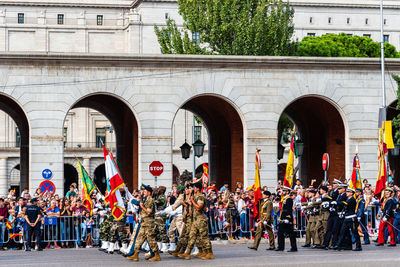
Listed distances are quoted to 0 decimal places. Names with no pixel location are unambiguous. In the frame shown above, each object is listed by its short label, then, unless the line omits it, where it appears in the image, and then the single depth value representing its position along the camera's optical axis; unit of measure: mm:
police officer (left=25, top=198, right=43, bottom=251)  27922
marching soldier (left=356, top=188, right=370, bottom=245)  28594
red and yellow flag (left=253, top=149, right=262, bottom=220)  28172
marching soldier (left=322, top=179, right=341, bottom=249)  26188
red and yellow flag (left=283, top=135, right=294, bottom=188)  31094
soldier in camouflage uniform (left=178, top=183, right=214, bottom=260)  23703
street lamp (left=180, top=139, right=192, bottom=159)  41875
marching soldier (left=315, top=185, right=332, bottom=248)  26594
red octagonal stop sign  37219
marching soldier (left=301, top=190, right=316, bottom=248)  27312
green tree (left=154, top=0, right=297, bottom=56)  62719
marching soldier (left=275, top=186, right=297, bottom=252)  25906
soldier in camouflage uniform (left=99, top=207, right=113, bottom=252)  25609
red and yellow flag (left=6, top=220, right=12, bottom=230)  28781
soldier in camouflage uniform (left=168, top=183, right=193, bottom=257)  24141
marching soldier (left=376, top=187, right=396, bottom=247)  27766
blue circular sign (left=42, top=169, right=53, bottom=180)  36719
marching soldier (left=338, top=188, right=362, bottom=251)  25891
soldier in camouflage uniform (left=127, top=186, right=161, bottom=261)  23344
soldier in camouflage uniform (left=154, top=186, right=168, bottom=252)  24578
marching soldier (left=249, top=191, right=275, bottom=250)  26078
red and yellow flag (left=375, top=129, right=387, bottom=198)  30781
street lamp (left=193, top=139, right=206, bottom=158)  41772
